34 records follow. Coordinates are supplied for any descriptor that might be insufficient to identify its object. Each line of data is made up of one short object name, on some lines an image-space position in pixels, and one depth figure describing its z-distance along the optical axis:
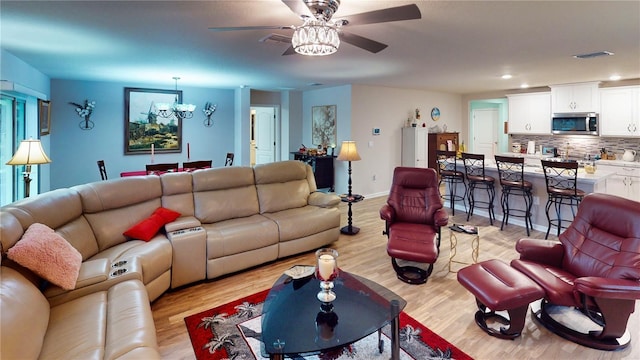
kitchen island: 4.50
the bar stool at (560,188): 4.23
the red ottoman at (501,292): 2.30
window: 4.01
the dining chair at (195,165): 5.34
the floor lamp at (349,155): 4.76
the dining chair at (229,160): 6.79
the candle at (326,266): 2.21
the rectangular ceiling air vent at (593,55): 3.90
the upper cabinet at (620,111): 6.00
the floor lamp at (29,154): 2.87
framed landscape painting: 6.71
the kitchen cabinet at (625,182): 5.91
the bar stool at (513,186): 4.84
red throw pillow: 3.16
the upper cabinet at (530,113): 7.15
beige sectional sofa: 1.75
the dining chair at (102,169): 5.35
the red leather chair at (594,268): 2.23
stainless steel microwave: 6.43
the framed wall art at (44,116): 4.80
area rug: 2.26
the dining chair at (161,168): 4.92
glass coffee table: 1.83
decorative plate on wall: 8.27
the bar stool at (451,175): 5.71
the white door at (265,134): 8.73
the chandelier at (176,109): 6.09
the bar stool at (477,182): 5.28
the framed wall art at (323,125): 7.43
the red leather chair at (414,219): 3.29
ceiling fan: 1.95
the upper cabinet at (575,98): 6.43
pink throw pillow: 2.01
